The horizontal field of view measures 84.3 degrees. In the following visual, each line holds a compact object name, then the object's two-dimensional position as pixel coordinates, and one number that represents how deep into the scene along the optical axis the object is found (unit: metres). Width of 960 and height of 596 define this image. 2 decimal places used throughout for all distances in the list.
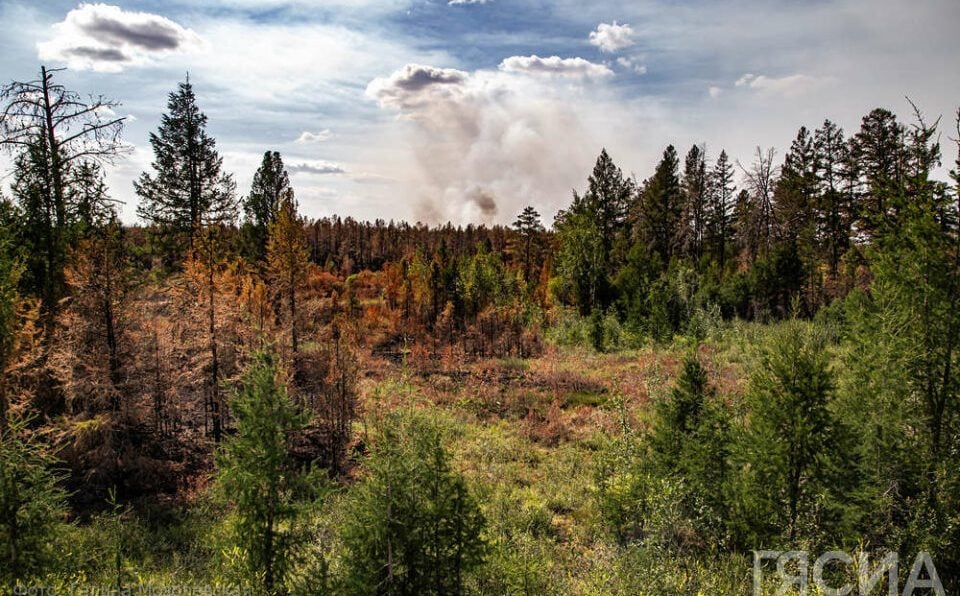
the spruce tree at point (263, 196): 41.38
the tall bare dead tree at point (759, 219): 39.25
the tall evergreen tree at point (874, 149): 34.66
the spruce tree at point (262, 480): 7.12
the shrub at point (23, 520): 7.27
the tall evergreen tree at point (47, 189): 15.45
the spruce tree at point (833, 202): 38.56
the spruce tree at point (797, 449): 9.12
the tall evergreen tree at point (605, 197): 46.88
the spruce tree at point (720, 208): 50.03
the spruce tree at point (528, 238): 56.31
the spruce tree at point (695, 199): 46.72
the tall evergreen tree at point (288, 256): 20.78
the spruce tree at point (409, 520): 7.09
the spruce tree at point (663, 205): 48.03
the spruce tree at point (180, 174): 32.47
